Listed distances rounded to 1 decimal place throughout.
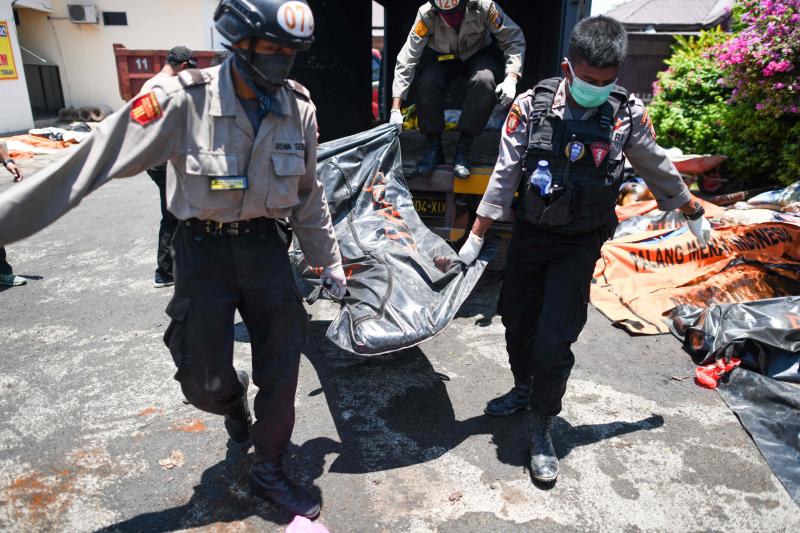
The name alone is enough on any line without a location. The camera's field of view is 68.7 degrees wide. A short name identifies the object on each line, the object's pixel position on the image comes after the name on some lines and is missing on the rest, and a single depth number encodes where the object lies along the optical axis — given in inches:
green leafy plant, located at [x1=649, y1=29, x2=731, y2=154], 288.7
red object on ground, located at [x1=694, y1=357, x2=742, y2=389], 137.4
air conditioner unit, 625.0
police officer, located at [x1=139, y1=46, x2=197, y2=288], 170.7
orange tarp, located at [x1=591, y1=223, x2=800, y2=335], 174.1
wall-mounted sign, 521.0
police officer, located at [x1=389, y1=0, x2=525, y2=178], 171.3
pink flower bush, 225.1
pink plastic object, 89.4
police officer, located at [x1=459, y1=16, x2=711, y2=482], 99.3
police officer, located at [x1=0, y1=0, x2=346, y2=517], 75.7
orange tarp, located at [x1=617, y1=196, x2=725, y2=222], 229.0
